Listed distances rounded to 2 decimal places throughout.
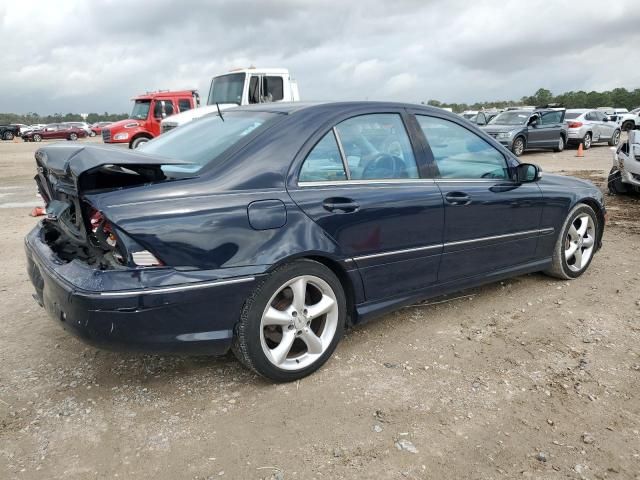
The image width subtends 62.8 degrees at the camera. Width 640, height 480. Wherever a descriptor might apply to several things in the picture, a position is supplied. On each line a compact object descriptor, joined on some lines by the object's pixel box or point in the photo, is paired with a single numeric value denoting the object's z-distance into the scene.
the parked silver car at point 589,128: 19.30
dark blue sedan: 2.46
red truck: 17.98
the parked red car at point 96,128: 53.72
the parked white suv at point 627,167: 7.94
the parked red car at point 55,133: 40.53
